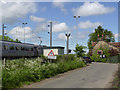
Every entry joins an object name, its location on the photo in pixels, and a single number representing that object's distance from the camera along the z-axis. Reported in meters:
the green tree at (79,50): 36.40
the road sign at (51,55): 17.02
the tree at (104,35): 90.19
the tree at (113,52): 54.16
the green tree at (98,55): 55.59
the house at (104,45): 68.89
